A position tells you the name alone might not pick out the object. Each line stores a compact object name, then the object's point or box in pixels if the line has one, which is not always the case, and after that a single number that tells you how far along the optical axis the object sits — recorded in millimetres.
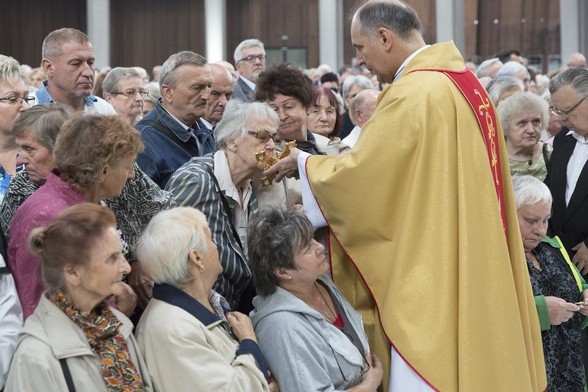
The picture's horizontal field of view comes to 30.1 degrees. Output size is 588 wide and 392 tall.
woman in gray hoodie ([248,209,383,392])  3834
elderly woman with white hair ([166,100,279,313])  4176
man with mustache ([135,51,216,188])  4930
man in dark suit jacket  5398
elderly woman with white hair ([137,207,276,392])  3443
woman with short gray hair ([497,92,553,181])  5707
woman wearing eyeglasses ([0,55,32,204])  4523
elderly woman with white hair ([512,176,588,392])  4715
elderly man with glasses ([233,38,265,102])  8320
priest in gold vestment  4027
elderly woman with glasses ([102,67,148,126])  6984
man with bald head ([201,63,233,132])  5578
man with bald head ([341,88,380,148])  6633
